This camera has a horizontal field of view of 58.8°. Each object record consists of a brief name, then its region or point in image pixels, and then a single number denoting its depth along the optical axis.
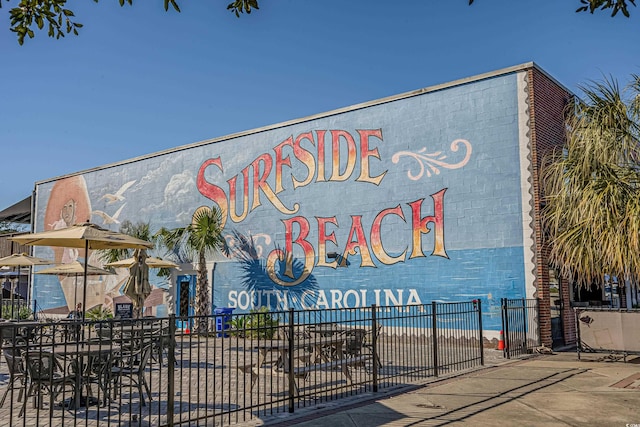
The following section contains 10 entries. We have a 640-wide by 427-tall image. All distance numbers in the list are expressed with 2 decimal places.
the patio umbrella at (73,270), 17.16
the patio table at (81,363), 6.90
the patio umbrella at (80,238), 11.12
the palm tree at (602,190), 11.02
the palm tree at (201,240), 19.33
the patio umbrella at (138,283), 14.72
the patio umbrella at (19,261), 16.86
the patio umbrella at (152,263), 18.56
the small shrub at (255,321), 16.40
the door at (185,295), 22.20
